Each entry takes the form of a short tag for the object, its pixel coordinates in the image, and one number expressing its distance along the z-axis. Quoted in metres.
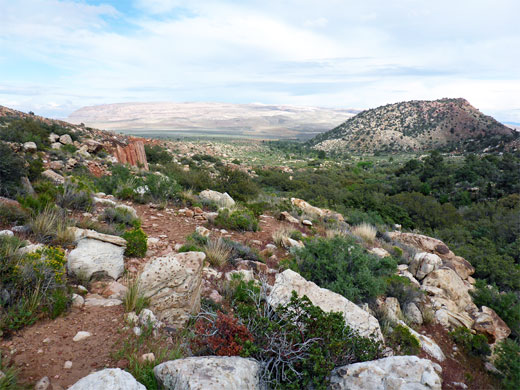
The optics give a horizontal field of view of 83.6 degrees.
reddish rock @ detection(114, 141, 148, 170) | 15.96
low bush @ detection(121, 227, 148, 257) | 4.64
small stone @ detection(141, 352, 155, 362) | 2.66
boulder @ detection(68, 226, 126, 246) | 4.42
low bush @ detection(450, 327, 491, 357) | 4.62
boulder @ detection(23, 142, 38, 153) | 11.31
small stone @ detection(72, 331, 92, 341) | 2.81
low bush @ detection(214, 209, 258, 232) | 7.04
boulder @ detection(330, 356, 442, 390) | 2.45
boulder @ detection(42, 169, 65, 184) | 8.09
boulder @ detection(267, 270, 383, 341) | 3.59
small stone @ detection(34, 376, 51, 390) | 2.25
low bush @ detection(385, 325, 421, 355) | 3.98
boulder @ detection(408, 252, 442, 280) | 6.71
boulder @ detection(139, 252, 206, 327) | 3.44
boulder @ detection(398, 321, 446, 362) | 4.20
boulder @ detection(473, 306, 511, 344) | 5.18
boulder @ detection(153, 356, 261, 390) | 2.19
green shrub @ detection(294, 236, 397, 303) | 4.86
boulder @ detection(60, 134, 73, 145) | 15.37
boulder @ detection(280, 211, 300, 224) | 8.61
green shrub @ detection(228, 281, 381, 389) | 2.61
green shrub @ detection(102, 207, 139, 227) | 5.82
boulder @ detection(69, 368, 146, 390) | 2.03
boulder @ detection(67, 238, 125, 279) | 3.71
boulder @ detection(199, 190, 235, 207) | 8.96
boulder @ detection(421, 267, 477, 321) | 5.83
